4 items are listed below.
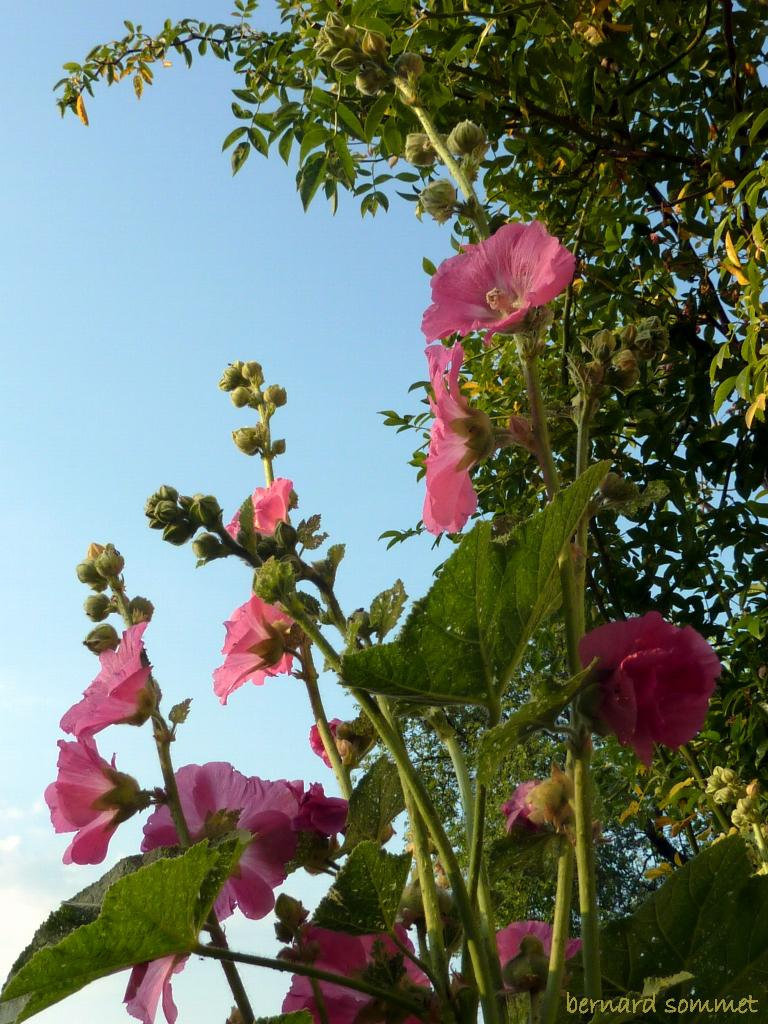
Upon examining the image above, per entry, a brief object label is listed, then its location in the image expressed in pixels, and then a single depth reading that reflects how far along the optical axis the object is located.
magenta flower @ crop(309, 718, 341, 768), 0.68
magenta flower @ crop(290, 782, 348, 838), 0.59
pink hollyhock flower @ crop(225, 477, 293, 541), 0.67
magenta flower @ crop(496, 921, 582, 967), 0.63
